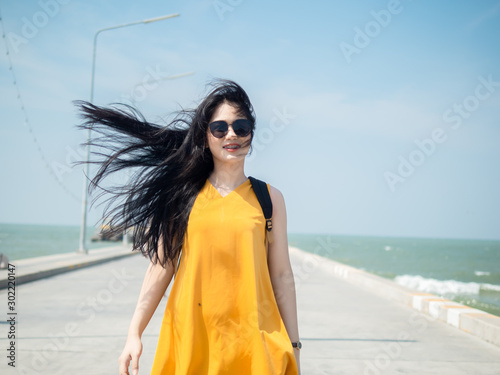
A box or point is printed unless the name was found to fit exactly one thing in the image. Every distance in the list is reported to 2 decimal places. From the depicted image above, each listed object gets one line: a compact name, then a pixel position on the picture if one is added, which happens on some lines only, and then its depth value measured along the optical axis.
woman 1.99
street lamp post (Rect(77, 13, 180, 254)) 20.11
